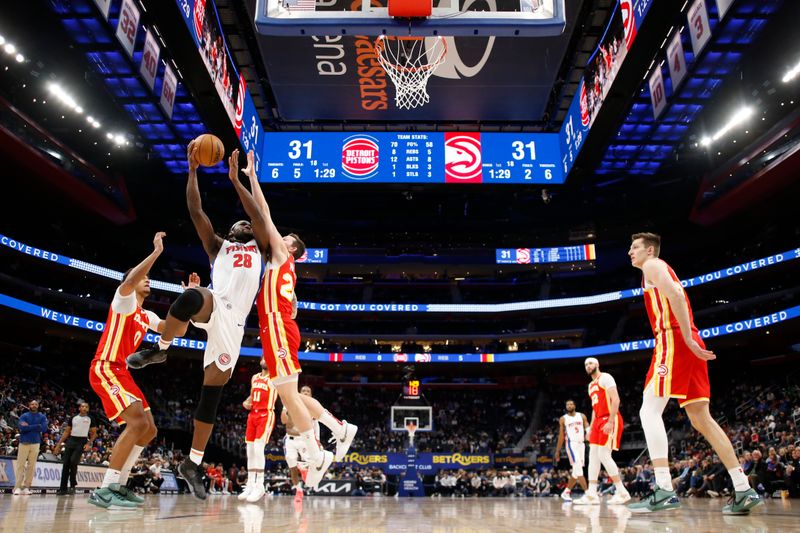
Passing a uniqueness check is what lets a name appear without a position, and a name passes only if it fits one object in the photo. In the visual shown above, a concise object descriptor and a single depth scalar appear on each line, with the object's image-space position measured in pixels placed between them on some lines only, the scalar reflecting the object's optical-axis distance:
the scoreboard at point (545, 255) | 28.73
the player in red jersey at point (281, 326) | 4.48
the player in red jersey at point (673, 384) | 4.50
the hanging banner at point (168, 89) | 13.89
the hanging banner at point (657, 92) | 13.62
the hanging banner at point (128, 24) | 11.40
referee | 9.34
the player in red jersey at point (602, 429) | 7.23
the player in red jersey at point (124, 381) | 4.29
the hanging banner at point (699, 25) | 11.31
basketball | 4.51
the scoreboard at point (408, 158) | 15.01
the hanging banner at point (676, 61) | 12.39
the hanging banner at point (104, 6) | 11.02
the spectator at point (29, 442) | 8.61
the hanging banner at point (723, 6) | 10.48
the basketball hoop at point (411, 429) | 24.91
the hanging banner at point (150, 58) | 12.48
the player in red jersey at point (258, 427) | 6.62
